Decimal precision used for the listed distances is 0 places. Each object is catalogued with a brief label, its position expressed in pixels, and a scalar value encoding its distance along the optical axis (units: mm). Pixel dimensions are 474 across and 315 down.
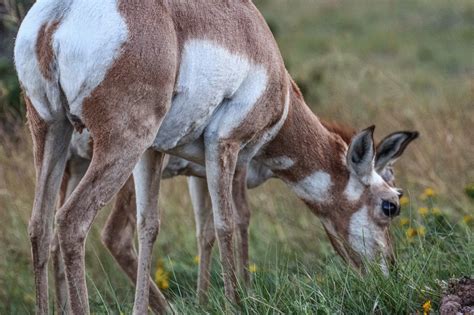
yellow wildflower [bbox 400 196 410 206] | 15828
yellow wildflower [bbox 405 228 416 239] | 12517
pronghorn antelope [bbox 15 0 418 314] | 9812
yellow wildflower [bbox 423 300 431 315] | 9829
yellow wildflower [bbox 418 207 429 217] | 14134
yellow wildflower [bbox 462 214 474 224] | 13807
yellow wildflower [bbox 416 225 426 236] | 12489
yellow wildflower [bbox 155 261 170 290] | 14598
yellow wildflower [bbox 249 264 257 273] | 12439
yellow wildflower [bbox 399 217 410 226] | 13961
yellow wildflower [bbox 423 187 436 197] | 14858
